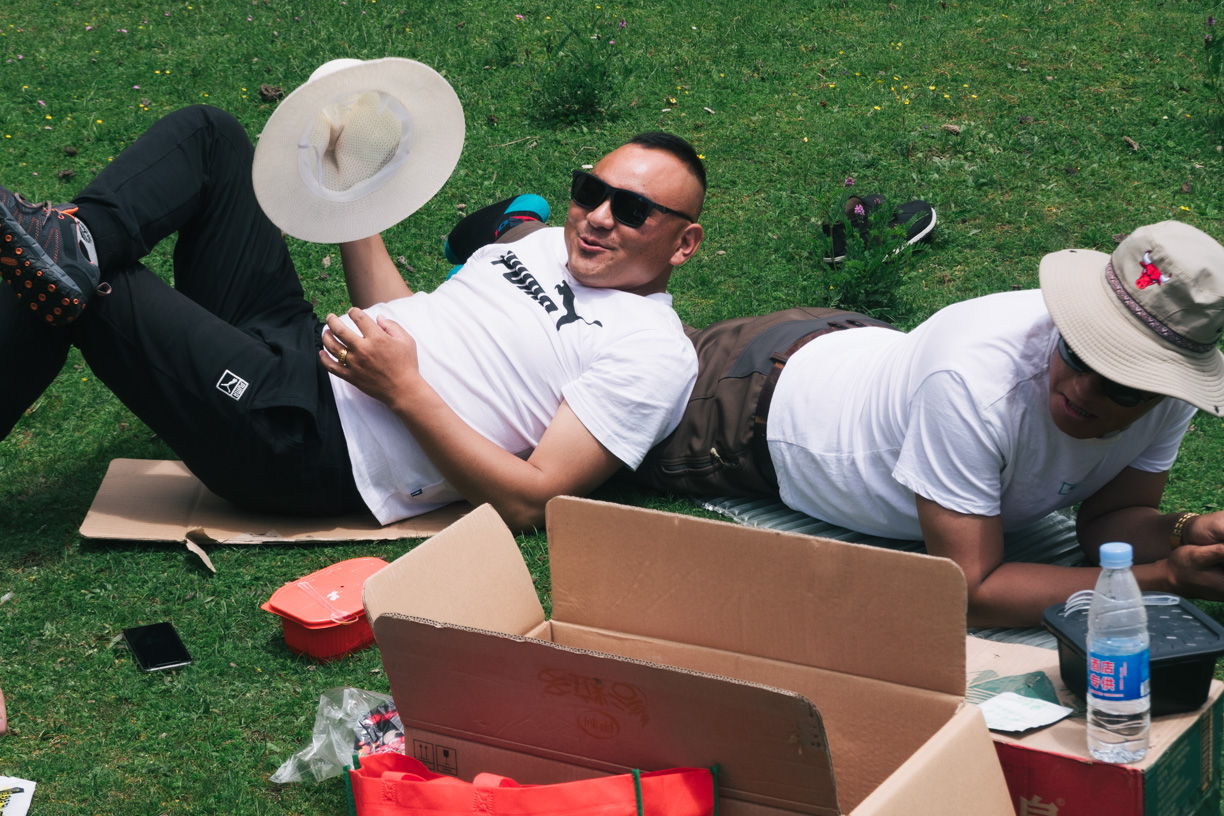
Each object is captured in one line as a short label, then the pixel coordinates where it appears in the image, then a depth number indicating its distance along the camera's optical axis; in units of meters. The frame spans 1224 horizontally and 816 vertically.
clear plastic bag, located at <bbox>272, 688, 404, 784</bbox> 2.37
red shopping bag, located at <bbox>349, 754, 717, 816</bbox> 1.81
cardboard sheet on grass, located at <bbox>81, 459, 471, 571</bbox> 3.25
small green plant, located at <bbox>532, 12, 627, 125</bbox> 5.94
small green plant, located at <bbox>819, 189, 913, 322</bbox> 4.23
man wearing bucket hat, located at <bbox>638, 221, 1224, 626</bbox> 2.23
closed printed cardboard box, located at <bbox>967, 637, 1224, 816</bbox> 1.87
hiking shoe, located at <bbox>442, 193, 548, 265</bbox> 4.08
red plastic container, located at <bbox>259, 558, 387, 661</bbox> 2.72
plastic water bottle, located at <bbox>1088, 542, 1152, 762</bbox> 1.85
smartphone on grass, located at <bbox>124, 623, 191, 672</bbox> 2.73
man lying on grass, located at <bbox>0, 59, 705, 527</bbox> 3.10
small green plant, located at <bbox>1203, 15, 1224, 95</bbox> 5.38
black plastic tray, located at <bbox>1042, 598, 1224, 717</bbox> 1.94
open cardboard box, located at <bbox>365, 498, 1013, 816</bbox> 1.77
